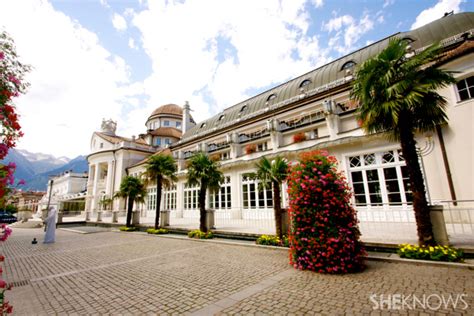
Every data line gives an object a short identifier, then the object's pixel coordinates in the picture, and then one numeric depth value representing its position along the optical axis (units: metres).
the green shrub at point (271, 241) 8.26
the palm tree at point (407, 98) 6.27
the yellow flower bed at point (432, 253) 5.33
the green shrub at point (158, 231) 14.20
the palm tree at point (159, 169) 16.02
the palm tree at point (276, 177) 8.82
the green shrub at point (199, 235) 11.27
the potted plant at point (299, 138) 15.05
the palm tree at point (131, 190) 18.75
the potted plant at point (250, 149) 18.03
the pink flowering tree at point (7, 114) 2.70
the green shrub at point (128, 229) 17.13
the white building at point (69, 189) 44.59
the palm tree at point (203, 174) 12.42
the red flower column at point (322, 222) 5.34
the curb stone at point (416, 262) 5.01
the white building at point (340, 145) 9.91
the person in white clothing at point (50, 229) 12.35
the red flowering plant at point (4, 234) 2.55
